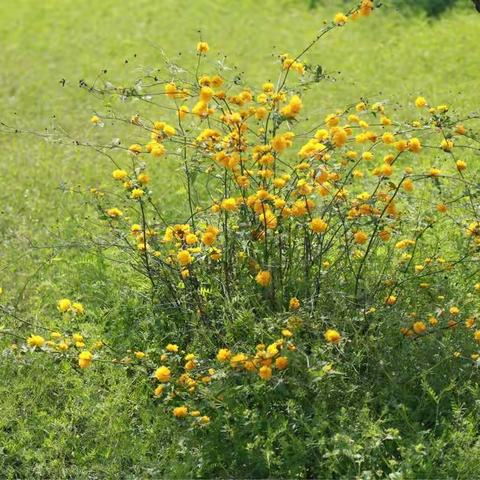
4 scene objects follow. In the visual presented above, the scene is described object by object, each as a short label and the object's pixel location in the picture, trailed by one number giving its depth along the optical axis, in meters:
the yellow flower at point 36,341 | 6.43
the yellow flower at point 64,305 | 6.78
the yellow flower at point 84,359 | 6.30
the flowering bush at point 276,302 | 6.34
